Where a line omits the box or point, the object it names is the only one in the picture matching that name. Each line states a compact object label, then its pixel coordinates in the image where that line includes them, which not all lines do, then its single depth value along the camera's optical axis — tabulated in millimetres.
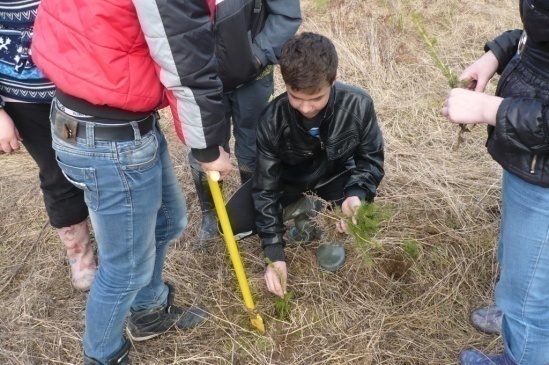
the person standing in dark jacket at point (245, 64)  2301
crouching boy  2152
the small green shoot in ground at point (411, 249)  2557
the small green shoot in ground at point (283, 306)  2294
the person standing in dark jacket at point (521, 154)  1383
